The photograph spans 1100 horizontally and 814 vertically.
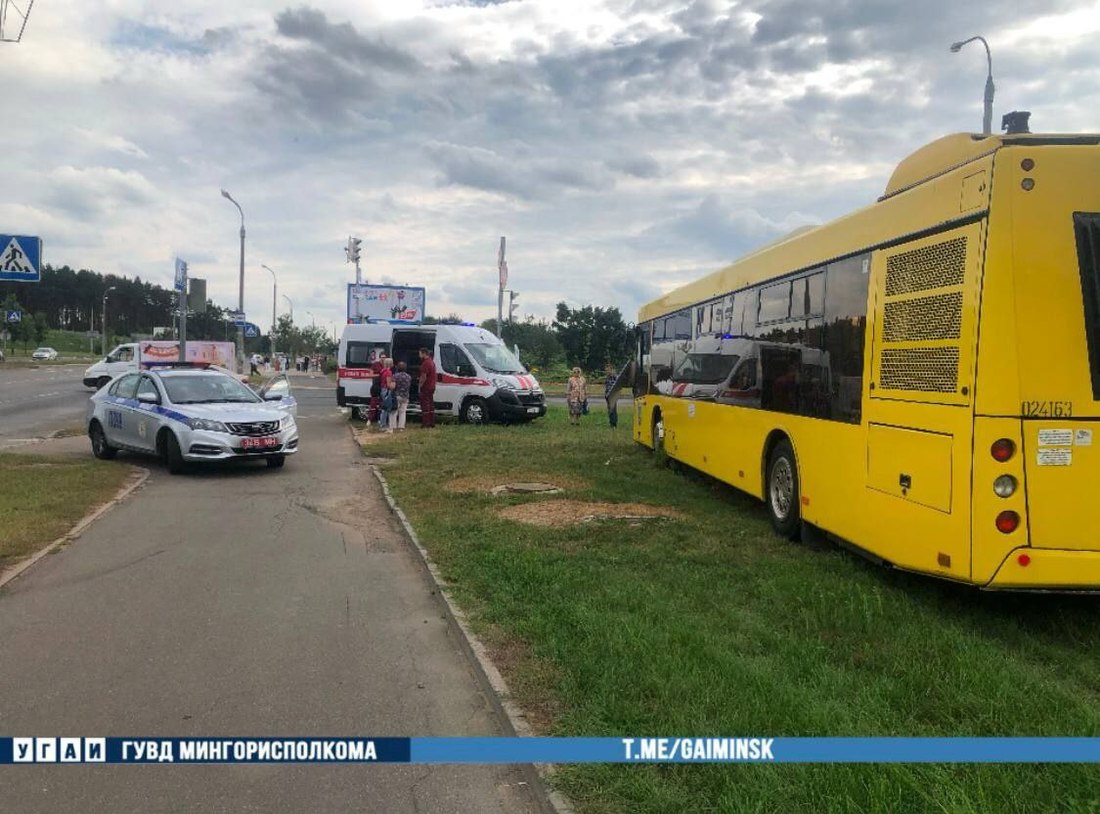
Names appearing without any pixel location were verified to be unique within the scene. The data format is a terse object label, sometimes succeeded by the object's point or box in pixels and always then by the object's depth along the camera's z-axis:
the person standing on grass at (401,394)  19.77
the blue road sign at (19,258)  11.03
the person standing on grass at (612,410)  20.51
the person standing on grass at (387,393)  19.88
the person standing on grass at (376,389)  20.47
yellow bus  5.02
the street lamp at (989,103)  17.45
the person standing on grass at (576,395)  22.55
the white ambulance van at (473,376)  21.14
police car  12.33
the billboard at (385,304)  31.34
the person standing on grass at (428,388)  20.22
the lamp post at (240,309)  35.53
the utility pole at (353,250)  48.53
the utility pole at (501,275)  38.16
